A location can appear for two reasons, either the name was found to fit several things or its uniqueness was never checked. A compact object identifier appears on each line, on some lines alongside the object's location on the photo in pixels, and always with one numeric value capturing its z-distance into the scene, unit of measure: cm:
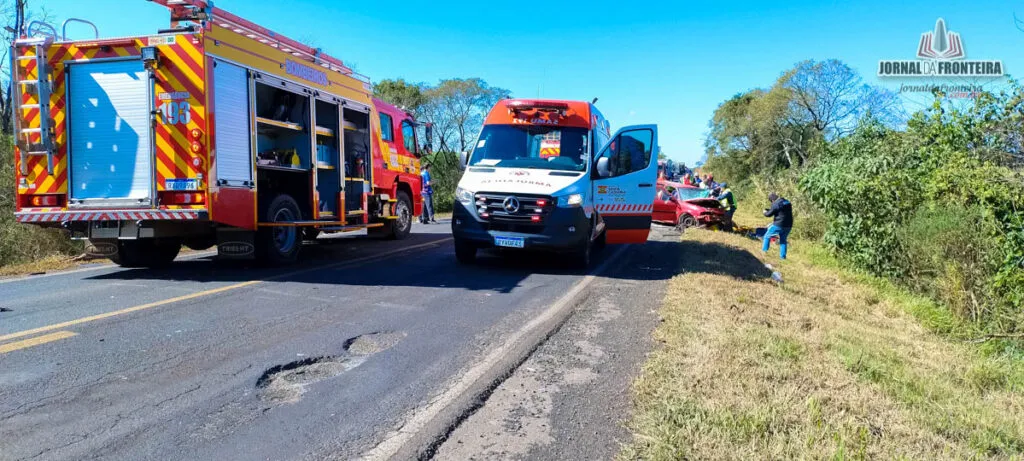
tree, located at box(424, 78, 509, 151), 4025
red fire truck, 715
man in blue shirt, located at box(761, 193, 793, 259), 1250
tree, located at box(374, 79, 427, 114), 3834
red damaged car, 1680
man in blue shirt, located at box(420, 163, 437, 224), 1919
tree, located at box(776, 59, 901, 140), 3875
